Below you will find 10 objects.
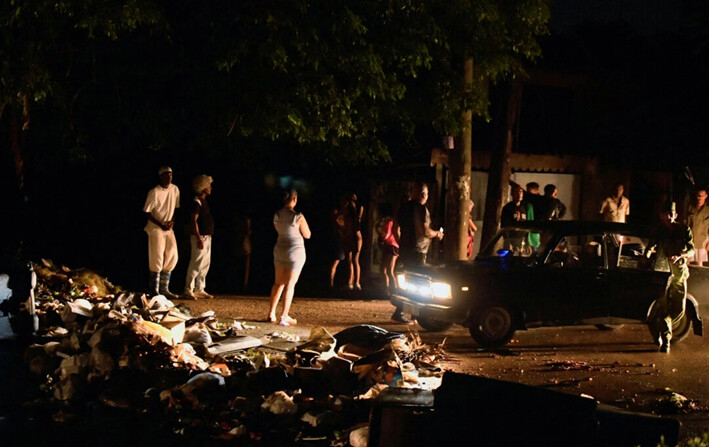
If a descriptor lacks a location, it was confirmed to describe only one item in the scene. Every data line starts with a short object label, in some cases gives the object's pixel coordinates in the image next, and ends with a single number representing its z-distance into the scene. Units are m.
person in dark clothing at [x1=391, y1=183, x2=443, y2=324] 12.53
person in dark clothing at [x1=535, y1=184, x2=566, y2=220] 14.73
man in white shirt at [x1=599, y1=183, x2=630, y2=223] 16.95
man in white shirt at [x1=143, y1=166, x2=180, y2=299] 12.46
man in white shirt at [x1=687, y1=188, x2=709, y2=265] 15.33
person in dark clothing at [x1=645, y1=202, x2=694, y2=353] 10.54
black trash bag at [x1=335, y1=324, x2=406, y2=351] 8.84
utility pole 13.73
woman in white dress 11.16
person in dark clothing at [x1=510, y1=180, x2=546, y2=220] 14.81
